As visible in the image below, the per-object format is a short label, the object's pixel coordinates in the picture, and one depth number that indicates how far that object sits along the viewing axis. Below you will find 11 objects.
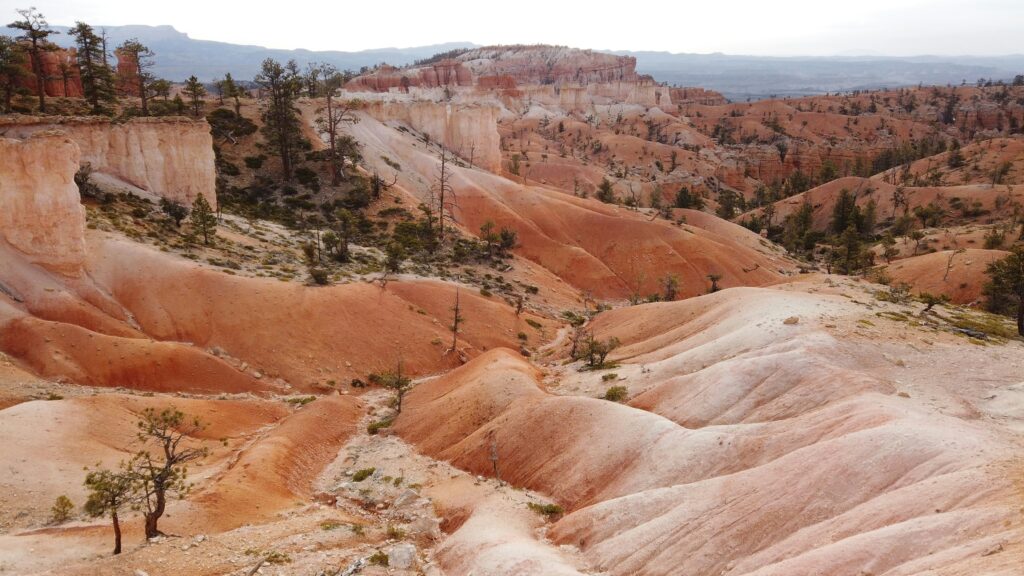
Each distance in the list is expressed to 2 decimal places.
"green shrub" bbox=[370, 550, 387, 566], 21.02
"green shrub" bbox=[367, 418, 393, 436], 34.97
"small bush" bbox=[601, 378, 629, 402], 31.55
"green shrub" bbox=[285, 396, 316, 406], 36.96
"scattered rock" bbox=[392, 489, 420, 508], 26.39
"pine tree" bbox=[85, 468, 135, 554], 19.34
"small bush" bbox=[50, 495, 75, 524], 21.12
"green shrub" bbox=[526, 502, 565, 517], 24.42
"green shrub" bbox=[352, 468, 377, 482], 29.38
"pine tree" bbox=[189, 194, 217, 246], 47.56
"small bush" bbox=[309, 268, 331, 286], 47.44
